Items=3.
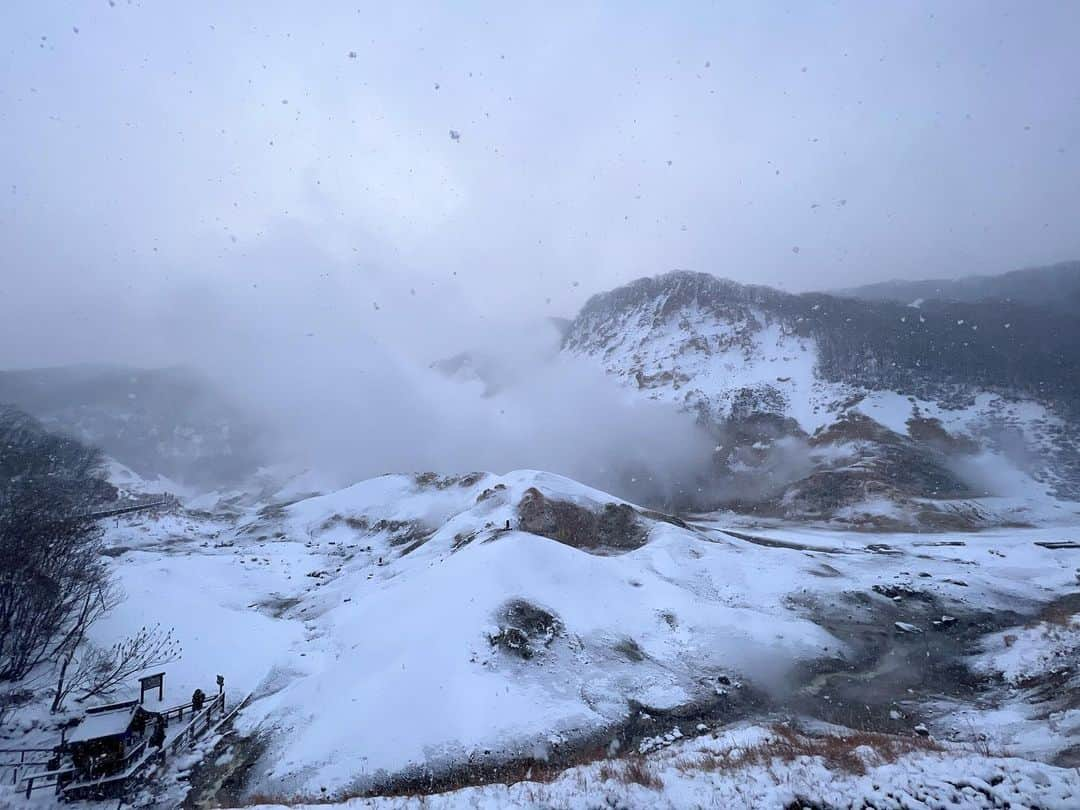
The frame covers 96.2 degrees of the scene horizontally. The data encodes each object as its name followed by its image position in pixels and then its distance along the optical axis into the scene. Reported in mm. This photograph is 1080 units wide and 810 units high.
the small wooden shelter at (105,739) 14234
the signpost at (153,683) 17994
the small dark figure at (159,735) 16188
